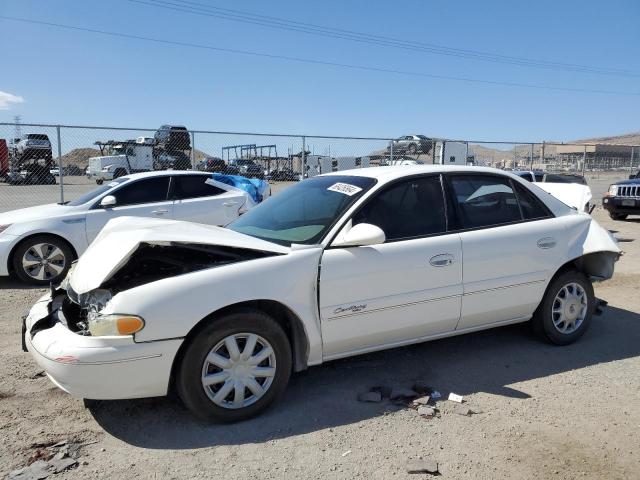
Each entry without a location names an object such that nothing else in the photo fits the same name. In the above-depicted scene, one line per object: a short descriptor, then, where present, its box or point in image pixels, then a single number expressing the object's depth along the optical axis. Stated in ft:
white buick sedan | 9.70
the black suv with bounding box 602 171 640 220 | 43.75
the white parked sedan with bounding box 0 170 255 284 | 21.88
